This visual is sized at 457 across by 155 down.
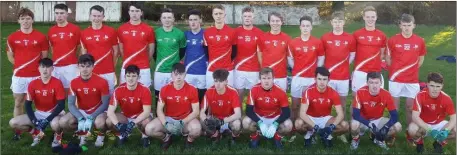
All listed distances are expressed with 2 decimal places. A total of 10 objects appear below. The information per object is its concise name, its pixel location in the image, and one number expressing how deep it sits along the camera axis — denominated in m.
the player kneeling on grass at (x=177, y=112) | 6.04
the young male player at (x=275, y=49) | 6.77
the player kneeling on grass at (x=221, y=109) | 6.04
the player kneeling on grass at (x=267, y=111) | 6.09
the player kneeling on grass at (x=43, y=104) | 6.09
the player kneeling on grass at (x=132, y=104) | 6.06
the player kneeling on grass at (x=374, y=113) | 6.02
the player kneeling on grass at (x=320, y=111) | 6.09
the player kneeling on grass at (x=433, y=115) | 5.98
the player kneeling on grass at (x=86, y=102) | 6.07
